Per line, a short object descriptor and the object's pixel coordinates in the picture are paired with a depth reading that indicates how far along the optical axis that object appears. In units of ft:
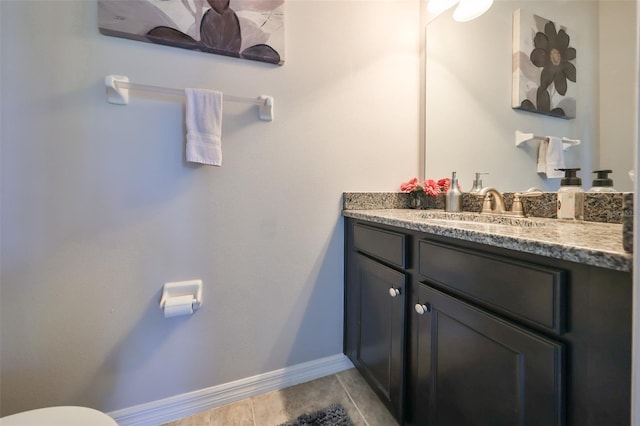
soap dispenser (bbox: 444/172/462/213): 4.30
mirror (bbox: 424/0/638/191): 2.62
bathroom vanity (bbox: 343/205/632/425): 1.40
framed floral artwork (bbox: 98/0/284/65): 3.16
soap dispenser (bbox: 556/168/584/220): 2.81
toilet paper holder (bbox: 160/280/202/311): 3.38
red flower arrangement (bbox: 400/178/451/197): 4.50
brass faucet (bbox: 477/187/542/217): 3.46
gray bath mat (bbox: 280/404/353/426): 3.38
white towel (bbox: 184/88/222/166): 3.26
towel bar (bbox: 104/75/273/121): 3.02
